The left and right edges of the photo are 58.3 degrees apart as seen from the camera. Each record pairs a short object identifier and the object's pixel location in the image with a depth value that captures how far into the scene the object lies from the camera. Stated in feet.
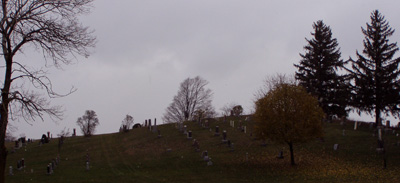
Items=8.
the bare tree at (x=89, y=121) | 190.77
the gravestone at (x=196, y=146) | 100.27
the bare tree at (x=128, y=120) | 211.66
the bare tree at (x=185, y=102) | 243.40
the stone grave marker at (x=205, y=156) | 87.45
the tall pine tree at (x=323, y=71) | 145.28
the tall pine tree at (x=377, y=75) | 123.54
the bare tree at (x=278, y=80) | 177.30
